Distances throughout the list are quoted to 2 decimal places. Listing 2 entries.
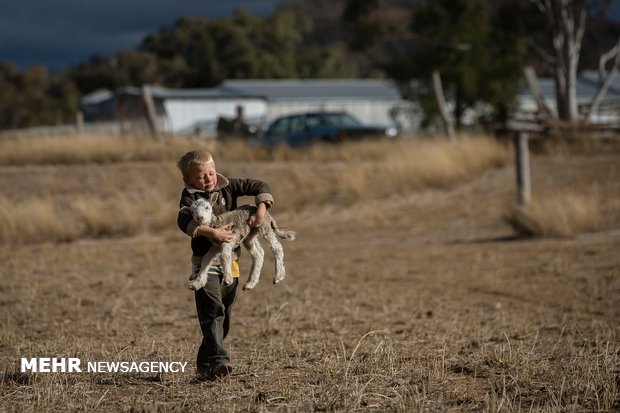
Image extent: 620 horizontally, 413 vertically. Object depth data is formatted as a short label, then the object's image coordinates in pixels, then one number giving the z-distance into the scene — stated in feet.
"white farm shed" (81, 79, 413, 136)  170.71
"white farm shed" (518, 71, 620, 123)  183.32
